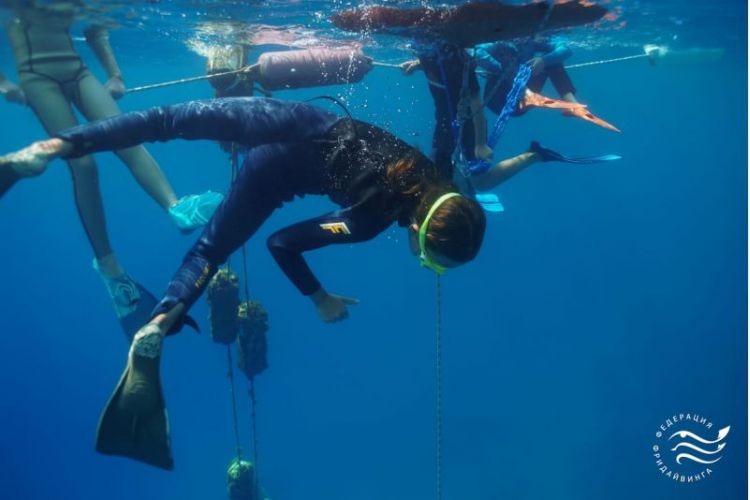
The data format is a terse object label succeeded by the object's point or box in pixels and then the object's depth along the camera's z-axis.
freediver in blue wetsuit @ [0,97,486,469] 3.77
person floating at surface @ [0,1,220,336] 6.49
